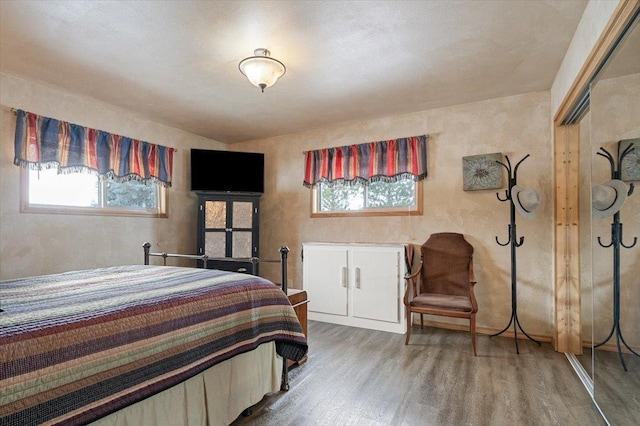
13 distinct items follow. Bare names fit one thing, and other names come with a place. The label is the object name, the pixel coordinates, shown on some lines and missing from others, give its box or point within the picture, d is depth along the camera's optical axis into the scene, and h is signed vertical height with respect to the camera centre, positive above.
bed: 1.02 -0.54
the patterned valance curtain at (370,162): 3.77 +0.66
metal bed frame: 2.18 -0.53
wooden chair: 3.14 -0.62
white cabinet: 3.46 -0.80
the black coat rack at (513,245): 3.09 -0.31
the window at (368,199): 3.89 +0.20
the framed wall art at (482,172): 3.38 +0.45
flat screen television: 4.36 +0.61
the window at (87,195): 3.08 +0.22
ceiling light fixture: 2.41 +1.13
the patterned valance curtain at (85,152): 2.97 +0.68
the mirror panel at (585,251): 2.29 -0.30
